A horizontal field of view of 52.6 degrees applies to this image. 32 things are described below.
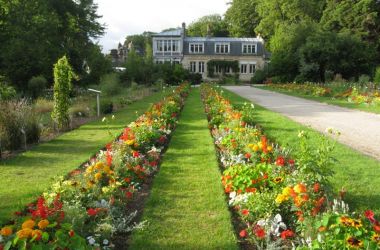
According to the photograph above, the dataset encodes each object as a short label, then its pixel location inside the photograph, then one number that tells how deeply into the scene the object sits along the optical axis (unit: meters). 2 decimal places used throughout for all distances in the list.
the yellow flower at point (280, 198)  3.91
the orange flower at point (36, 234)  2.69
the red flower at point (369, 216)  3.10
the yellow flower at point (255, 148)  5.76
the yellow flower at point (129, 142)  6.85
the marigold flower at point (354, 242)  2.80
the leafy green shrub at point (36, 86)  20.80
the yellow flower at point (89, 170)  5.04
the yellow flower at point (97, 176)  4.80
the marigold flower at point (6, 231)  2.73
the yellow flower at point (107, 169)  5.11
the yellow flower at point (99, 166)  5.11
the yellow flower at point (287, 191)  3.90
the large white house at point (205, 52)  52.91
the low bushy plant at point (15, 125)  8.62
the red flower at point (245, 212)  4.14
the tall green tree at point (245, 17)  62.82
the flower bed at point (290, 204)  3.05
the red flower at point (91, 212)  3.74
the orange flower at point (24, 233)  2.66
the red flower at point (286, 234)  3.41
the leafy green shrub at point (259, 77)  45.03
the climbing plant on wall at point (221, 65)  51.69
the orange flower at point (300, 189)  3.83
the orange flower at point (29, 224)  2.77
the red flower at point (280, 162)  4.98
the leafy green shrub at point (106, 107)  15.87
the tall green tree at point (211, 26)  71.12
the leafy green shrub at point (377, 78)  23.92
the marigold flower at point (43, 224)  2.78
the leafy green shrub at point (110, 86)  23.17
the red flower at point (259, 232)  3.52
